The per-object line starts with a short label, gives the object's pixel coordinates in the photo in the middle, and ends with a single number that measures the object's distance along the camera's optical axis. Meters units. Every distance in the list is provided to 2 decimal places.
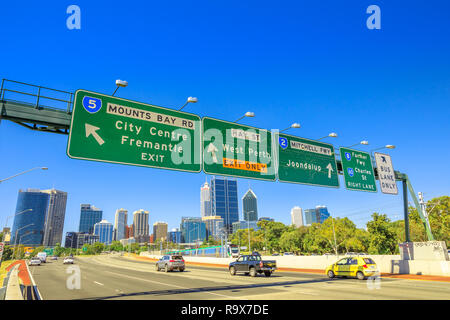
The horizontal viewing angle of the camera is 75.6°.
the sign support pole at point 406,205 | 22.44
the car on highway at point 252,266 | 24.67
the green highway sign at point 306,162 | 14.90
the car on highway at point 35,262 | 48.84
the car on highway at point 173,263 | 31.89
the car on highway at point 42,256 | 63.24
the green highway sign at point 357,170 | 17.27
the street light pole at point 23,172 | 16.42
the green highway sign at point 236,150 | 12.67
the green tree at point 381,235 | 48.03
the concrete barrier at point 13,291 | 12.20
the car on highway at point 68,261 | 53.91
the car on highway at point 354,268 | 19.91
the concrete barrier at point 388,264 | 21.14
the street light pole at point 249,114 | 12.55
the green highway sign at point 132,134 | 10.13
